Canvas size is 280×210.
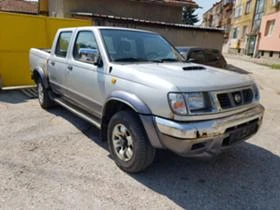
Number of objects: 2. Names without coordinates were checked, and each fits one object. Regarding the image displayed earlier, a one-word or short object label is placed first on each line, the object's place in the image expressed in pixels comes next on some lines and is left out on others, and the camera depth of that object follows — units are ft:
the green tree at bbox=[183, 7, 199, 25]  130.35
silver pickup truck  8.82
